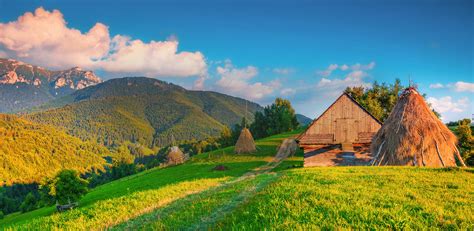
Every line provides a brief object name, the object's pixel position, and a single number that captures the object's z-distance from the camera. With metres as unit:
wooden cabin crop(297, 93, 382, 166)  32.91
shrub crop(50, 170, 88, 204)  35.72
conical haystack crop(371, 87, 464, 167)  20.11
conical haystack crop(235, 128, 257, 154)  56.75
